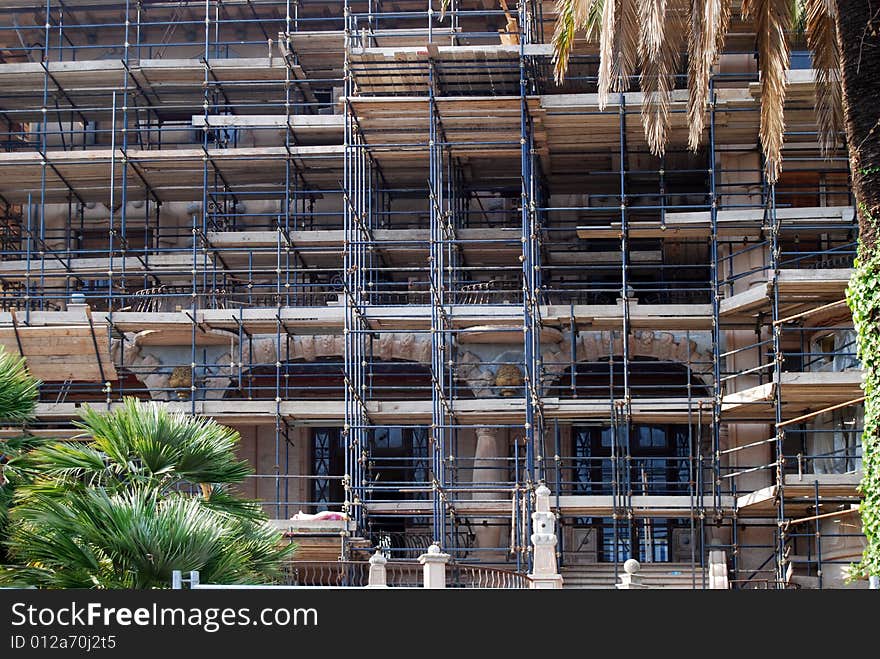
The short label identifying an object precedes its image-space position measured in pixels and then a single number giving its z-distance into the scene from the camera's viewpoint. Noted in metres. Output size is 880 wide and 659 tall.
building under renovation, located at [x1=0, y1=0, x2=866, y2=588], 32.69
